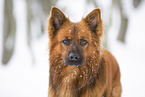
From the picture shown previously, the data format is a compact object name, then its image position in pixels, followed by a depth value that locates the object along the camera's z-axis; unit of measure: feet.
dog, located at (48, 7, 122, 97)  17.33
